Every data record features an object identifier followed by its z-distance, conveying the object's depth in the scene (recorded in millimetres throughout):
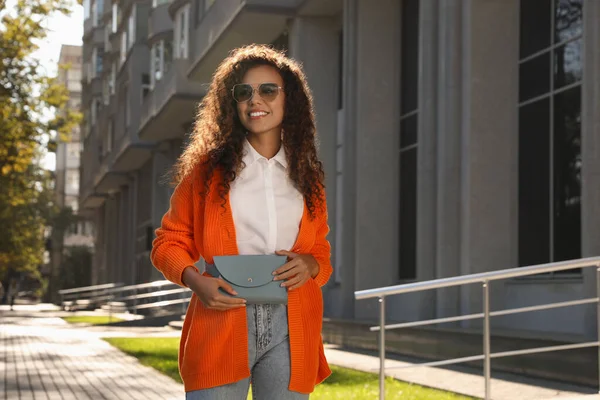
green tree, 22359
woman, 3145
